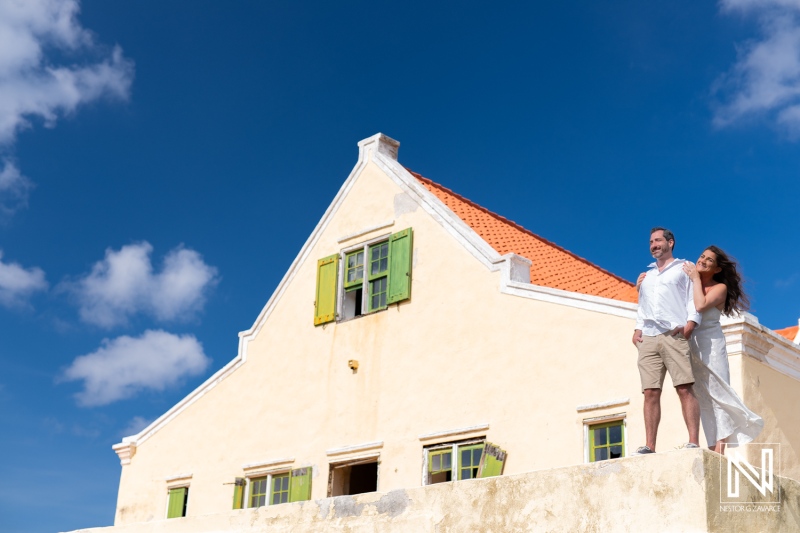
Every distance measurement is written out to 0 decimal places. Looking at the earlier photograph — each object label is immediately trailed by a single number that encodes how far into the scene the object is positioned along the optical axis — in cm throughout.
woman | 825
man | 814
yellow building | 1364
